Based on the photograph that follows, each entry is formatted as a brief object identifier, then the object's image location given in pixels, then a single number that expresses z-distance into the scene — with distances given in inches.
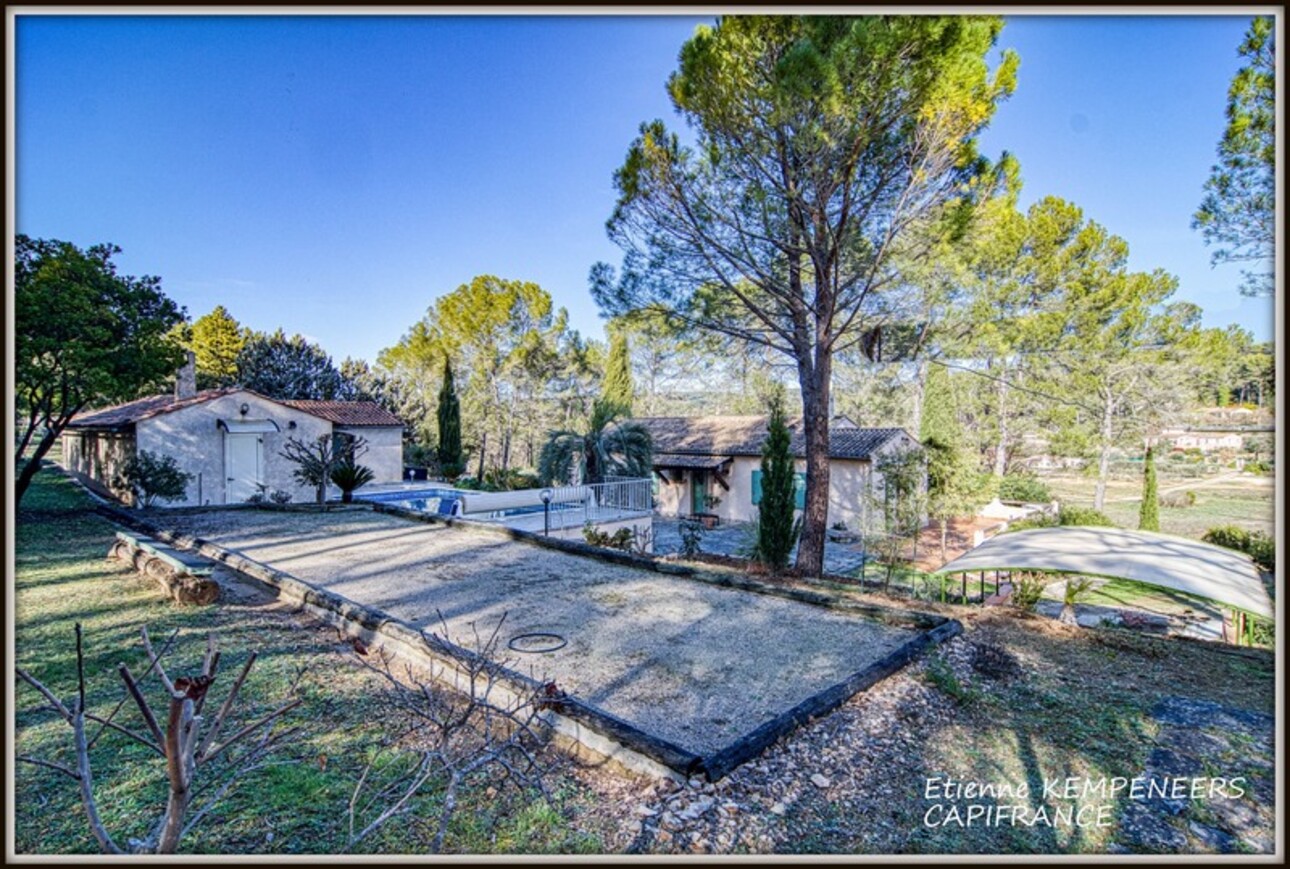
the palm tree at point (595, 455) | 639.1
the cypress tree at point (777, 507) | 426.0
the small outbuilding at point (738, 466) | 743.7
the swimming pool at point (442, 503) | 599.2
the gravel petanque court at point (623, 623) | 174.7
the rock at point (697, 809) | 117.7
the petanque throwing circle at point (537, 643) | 213.3
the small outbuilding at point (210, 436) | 582.9
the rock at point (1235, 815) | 117.6
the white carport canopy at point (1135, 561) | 215.9
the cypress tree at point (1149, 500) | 633.0
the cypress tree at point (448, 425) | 1028.5
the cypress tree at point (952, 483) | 642.8
